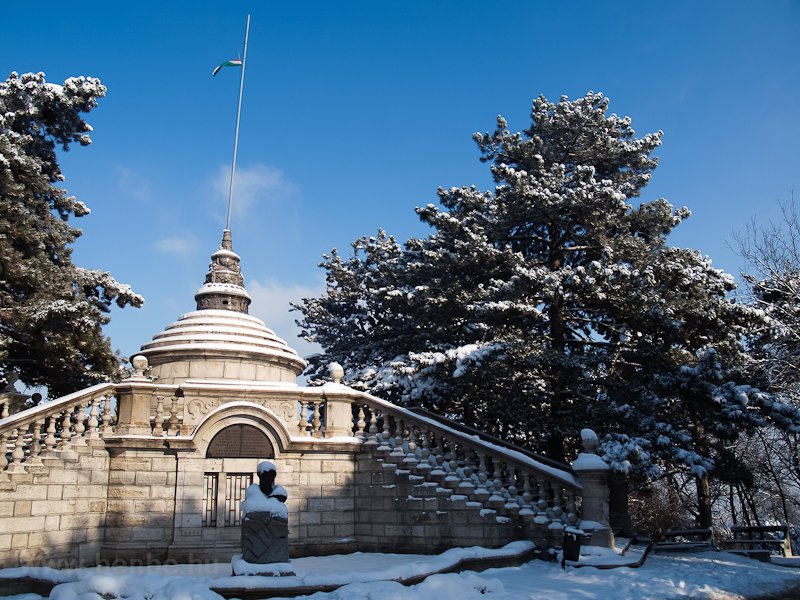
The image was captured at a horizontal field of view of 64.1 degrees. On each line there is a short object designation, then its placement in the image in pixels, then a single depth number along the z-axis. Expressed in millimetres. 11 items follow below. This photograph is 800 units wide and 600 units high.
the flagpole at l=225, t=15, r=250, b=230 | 22859
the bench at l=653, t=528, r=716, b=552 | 15156
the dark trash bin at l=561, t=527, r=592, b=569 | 11953
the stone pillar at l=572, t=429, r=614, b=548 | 12922
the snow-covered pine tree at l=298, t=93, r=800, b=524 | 19094
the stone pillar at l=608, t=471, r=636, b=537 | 16922
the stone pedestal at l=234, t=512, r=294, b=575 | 10211
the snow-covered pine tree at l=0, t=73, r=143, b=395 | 18984
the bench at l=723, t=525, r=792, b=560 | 17125
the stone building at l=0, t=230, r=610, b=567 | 13000
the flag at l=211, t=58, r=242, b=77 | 25094
